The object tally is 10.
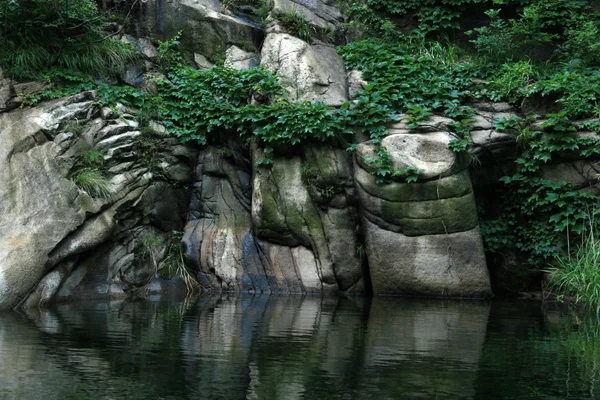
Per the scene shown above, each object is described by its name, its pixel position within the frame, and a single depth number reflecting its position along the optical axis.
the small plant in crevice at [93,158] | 10.97
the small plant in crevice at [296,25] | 13.83
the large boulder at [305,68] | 12.65
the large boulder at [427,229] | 11.13
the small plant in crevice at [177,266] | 11.73
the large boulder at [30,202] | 9.19
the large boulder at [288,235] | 11.67
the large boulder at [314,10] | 14.35
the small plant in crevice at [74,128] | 11.08
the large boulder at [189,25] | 14.36
